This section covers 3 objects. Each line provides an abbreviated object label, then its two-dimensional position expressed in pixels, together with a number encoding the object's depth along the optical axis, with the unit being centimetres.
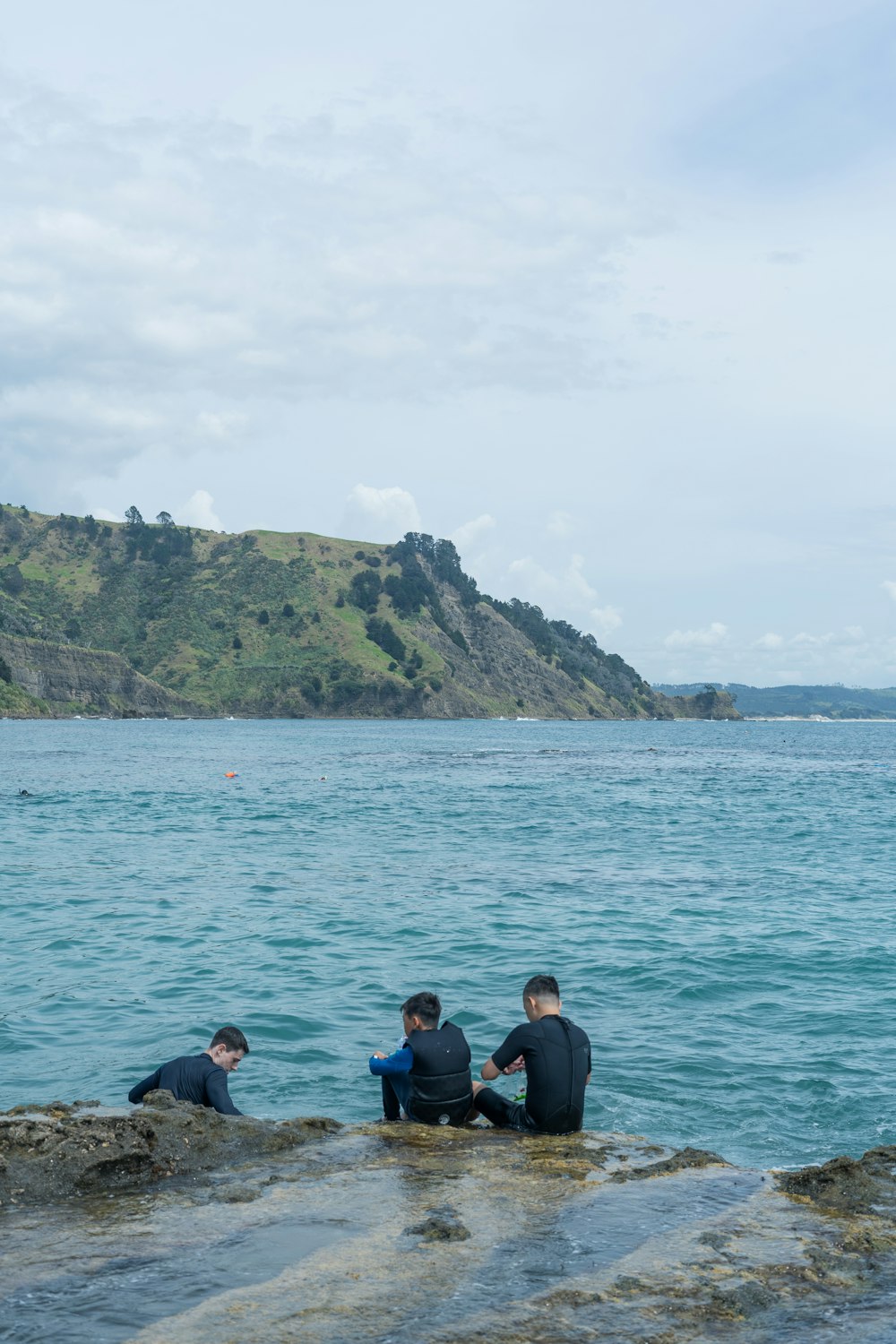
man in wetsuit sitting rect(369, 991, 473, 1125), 1009
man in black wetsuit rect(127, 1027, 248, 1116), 1035
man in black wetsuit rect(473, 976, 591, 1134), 991
